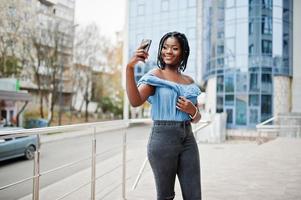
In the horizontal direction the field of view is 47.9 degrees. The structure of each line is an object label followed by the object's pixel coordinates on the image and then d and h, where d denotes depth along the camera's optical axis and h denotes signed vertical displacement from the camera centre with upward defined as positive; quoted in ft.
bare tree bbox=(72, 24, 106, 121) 41.37 +6.12
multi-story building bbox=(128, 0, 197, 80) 40.42 +10.94
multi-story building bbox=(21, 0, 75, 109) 34.24 +7.62
